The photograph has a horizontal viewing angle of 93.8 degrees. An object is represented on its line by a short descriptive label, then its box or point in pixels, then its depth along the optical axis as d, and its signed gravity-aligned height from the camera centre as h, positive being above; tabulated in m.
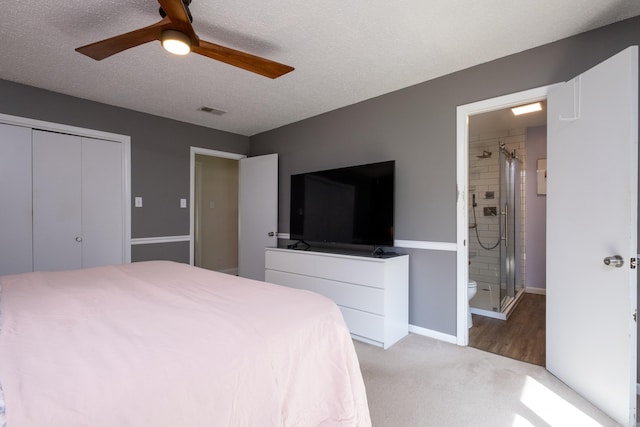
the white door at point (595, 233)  1.57 -0.12
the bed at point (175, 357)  0.68 -0.40
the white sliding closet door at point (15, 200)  2.71 +0.10
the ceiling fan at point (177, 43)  1.46 +0.92
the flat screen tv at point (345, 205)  2.81 +0.07
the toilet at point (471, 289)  3.09 -0.80
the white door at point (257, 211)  4.04 +0.01
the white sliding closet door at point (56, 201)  2.89 +0.09
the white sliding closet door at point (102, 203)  3.17 +0.08
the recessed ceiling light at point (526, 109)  2.81 +1.02
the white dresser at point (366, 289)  2.54 -0.71
